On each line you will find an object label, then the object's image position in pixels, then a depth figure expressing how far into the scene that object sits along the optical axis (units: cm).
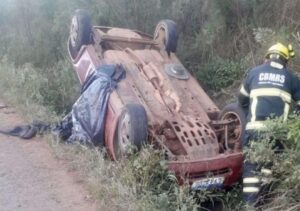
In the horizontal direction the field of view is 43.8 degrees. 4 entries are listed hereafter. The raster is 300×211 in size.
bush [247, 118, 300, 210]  340
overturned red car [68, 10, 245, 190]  402
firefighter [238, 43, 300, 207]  405
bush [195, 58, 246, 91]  625
